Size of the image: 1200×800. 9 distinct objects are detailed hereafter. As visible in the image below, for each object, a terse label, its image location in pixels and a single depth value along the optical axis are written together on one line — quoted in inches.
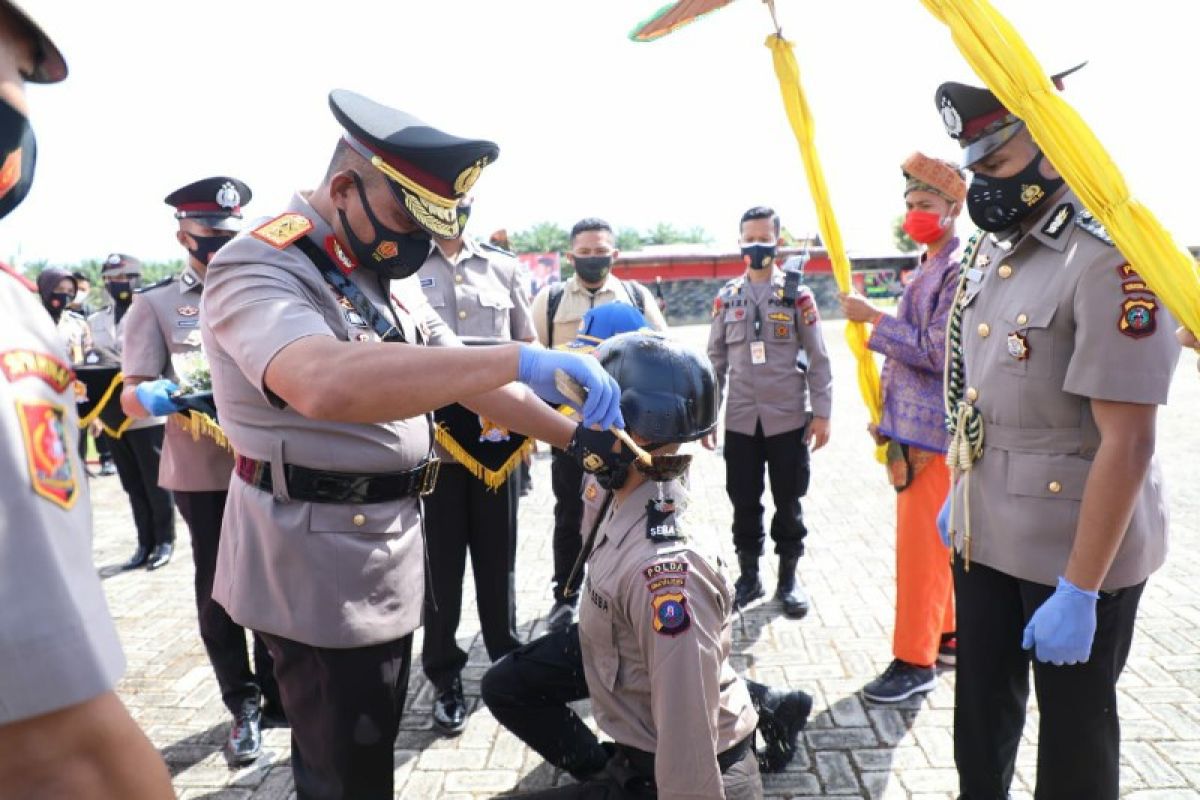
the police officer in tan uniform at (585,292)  212.8
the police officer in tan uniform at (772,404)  189.6
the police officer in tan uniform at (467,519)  141.6
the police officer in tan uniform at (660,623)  77.9
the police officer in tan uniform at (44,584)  39.6
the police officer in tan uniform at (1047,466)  77.7
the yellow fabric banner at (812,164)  108.7
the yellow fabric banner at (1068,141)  65.7
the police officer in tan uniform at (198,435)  129.7
